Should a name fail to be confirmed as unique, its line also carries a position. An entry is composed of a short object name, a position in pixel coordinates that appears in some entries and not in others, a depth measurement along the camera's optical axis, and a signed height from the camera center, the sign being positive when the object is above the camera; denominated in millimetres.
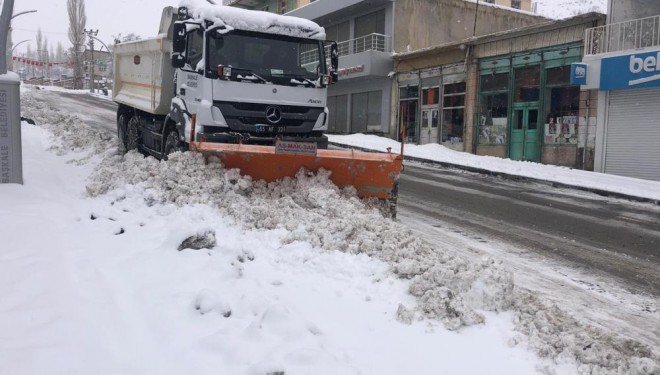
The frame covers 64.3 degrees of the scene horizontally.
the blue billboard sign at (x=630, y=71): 15642 +2322
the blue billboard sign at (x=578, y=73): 17094 +2346
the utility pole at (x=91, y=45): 58250 +10285
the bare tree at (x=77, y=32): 71375 +13867
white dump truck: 8508 +1010
